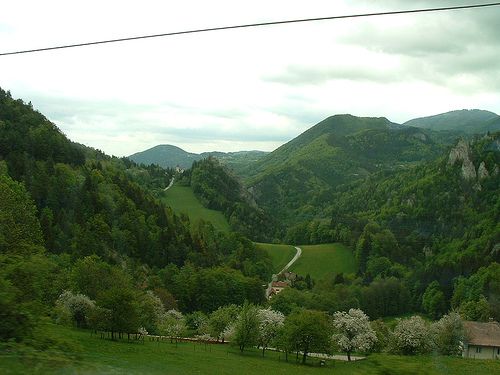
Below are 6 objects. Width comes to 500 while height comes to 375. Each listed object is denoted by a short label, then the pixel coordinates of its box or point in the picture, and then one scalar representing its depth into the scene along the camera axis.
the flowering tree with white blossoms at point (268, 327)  52.09
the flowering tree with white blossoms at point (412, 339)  51.97
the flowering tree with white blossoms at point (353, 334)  54.50
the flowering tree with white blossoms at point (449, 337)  51.50
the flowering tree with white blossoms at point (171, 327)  53.37
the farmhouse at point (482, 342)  52.47
